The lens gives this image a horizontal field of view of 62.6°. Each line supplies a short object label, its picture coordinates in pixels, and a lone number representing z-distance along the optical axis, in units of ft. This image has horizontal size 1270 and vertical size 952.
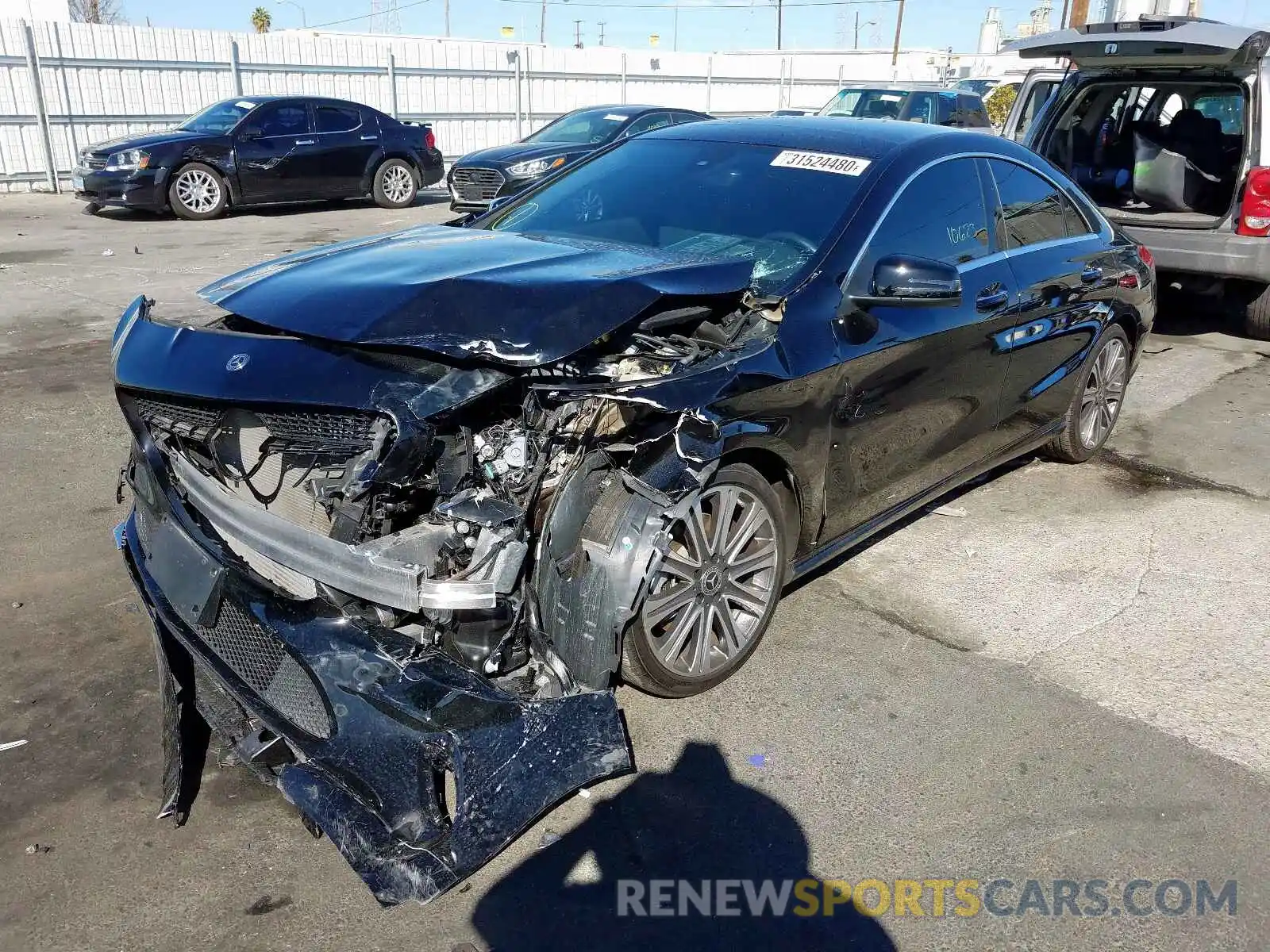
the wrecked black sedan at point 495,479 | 8.73
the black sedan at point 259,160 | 43.27
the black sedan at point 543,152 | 42.06
